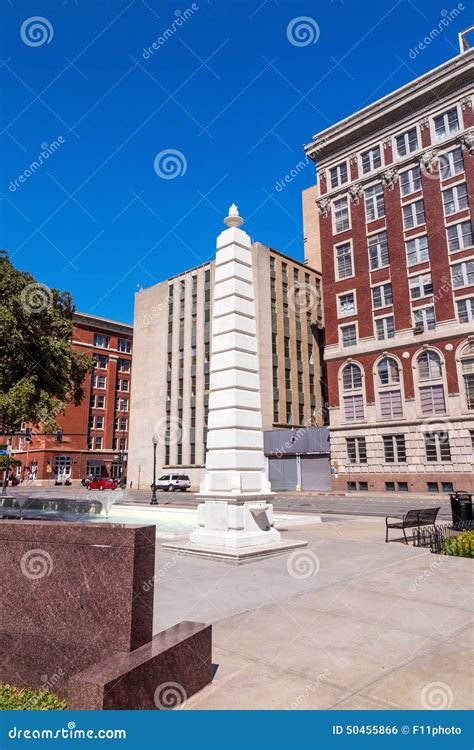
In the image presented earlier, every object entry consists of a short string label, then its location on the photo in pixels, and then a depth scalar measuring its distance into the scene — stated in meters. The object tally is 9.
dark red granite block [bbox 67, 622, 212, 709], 3.19
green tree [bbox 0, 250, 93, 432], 18.00
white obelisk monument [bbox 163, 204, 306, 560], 11.05
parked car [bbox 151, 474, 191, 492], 52.37
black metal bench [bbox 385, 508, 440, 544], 12.63
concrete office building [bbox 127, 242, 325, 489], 55.41
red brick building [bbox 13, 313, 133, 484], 69.56
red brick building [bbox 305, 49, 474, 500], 37.69
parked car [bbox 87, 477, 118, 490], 55.53
